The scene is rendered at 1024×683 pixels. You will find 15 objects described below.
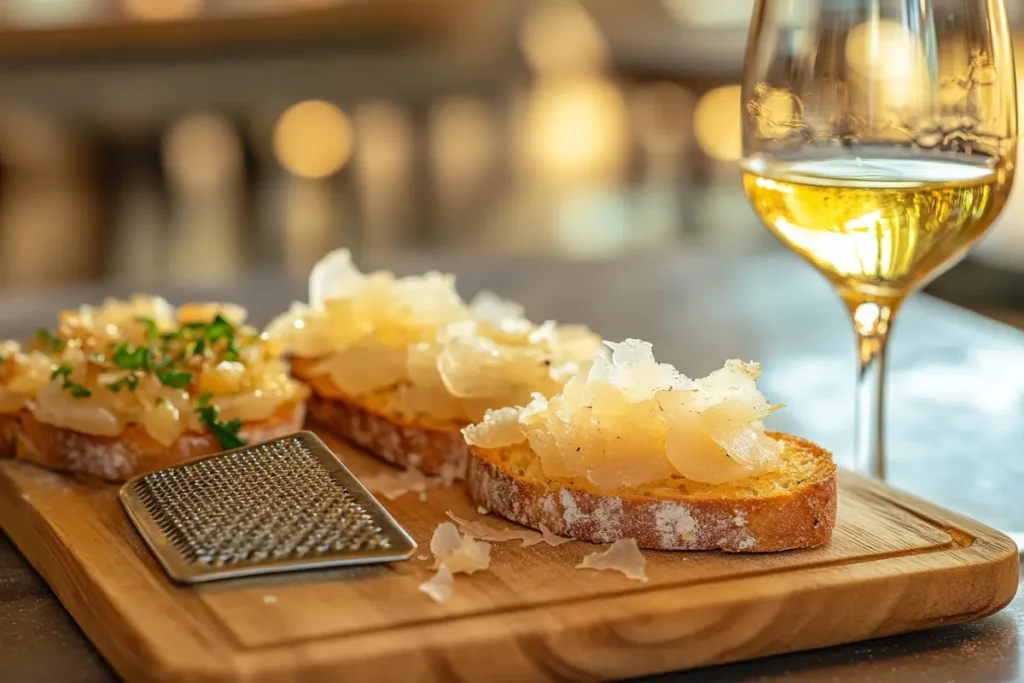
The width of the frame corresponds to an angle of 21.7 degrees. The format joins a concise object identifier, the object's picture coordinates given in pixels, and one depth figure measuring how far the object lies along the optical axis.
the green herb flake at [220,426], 0.77
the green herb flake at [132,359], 0.77
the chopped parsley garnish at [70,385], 0.77
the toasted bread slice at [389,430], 0.77
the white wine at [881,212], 0.76
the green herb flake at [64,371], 0.77
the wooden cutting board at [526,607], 0.63
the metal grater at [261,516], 0.67
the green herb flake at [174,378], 0.77
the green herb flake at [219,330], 0.81
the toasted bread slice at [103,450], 0.76
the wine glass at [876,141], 0.75
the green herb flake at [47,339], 0.82
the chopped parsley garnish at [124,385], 0.77
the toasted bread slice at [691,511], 0.69
